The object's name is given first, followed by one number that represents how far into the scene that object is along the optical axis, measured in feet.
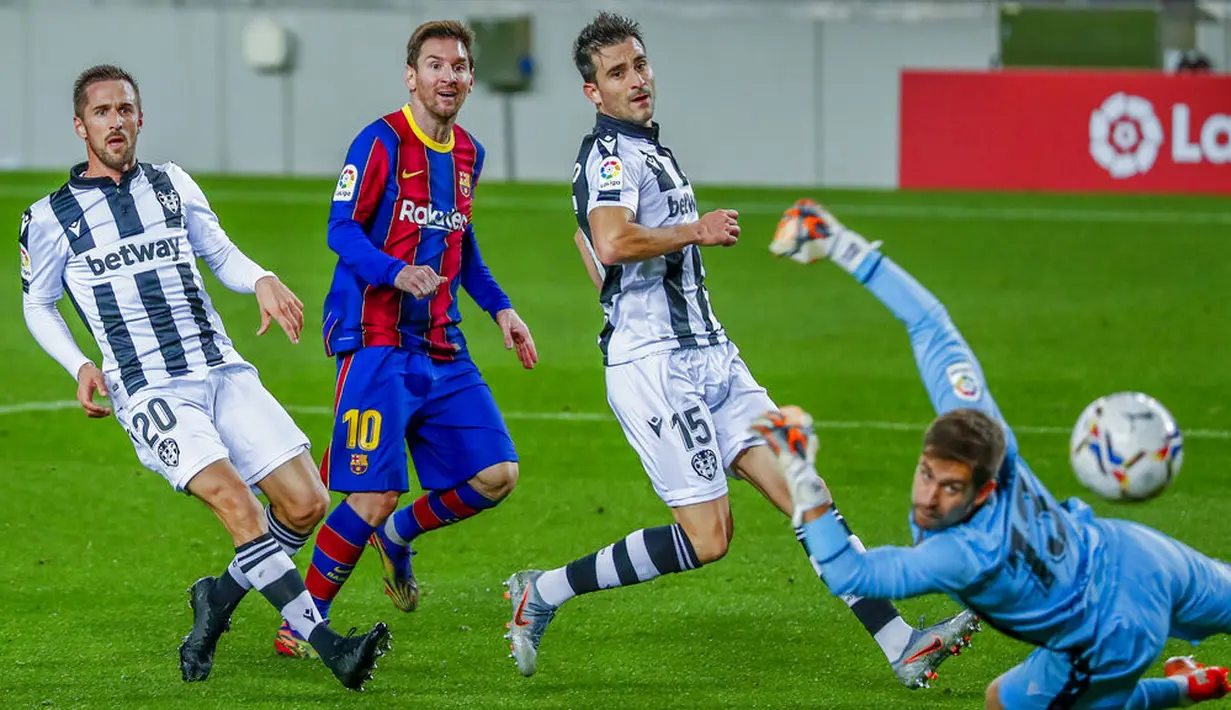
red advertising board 139.13
